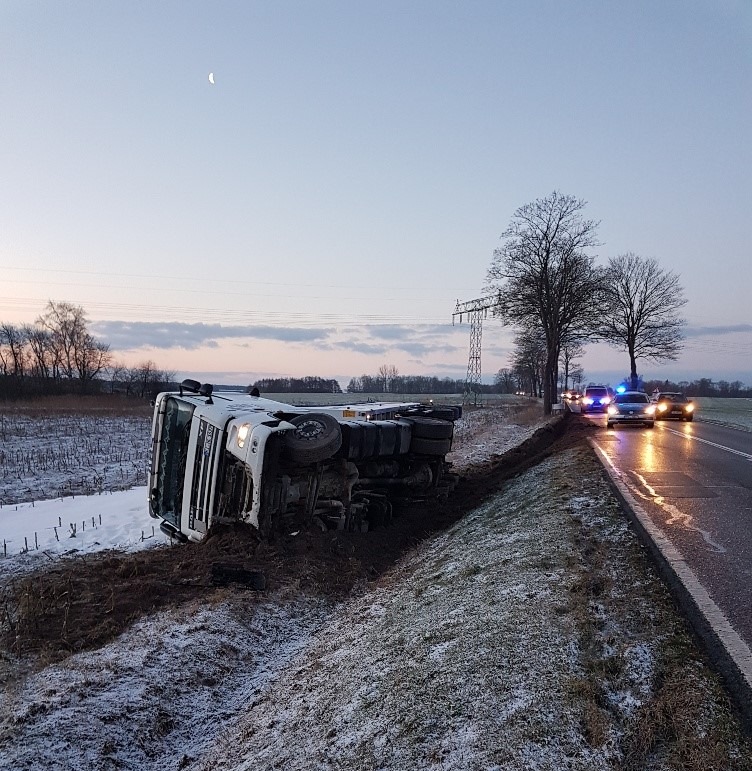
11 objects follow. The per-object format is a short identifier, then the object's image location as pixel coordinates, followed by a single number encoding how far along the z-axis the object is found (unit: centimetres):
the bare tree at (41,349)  8725
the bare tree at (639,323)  4788
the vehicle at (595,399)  3572
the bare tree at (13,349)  8394
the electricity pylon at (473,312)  5581
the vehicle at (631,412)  2239
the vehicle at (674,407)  2830
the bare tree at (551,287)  3484
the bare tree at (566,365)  6909
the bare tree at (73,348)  8675
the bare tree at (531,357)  4150
